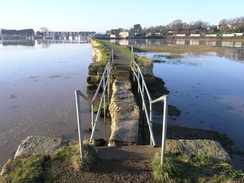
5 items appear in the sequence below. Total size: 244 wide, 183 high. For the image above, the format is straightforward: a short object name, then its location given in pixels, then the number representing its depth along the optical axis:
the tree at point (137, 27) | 183.25
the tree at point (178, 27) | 130.44
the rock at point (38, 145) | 3.73
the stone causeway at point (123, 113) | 4.88
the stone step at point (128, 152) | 3.58
